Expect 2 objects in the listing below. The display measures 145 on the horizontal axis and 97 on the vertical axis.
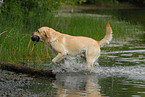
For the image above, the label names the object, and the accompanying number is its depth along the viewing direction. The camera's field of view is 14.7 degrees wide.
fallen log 14.62
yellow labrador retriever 16.25
